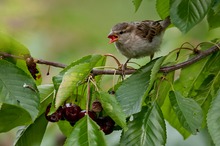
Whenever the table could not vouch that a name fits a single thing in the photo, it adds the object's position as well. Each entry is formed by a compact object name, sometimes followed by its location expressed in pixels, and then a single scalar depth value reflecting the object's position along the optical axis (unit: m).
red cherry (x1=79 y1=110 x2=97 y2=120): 4.16
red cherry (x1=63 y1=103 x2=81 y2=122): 4.18
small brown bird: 6.17
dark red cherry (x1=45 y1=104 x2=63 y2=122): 4.30
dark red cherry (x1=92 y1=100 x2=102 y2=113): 4.18
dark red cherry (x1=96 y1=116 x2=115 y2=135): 4.26
